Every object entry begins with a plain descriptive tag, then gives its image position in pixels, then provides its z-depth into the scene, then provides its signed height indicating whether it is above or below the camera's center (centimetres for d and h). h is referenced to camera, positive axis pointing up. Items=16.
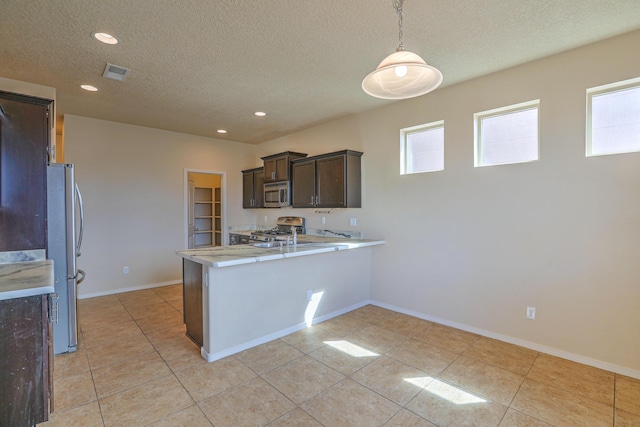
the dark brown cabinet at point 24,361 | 149 -76
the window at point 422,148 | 363 +77
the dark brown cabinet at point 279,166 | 507 +78
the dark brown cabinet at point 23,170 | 229 +32
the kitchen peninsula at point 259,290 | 270 -83
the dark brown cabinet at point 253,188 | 580 +44
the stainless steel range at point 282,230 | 488 -37
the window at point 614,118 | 244 +75
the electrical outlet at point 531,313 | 288 -100
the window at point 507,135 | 294 +76
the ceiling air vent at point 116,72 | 286 +136
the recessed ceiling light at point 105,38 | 234 +137
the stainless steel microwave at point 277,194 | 510 +28
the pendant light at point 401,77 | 165 +80
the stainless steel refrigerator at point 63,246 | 272 -32
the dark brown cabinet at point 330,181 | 415 +43
